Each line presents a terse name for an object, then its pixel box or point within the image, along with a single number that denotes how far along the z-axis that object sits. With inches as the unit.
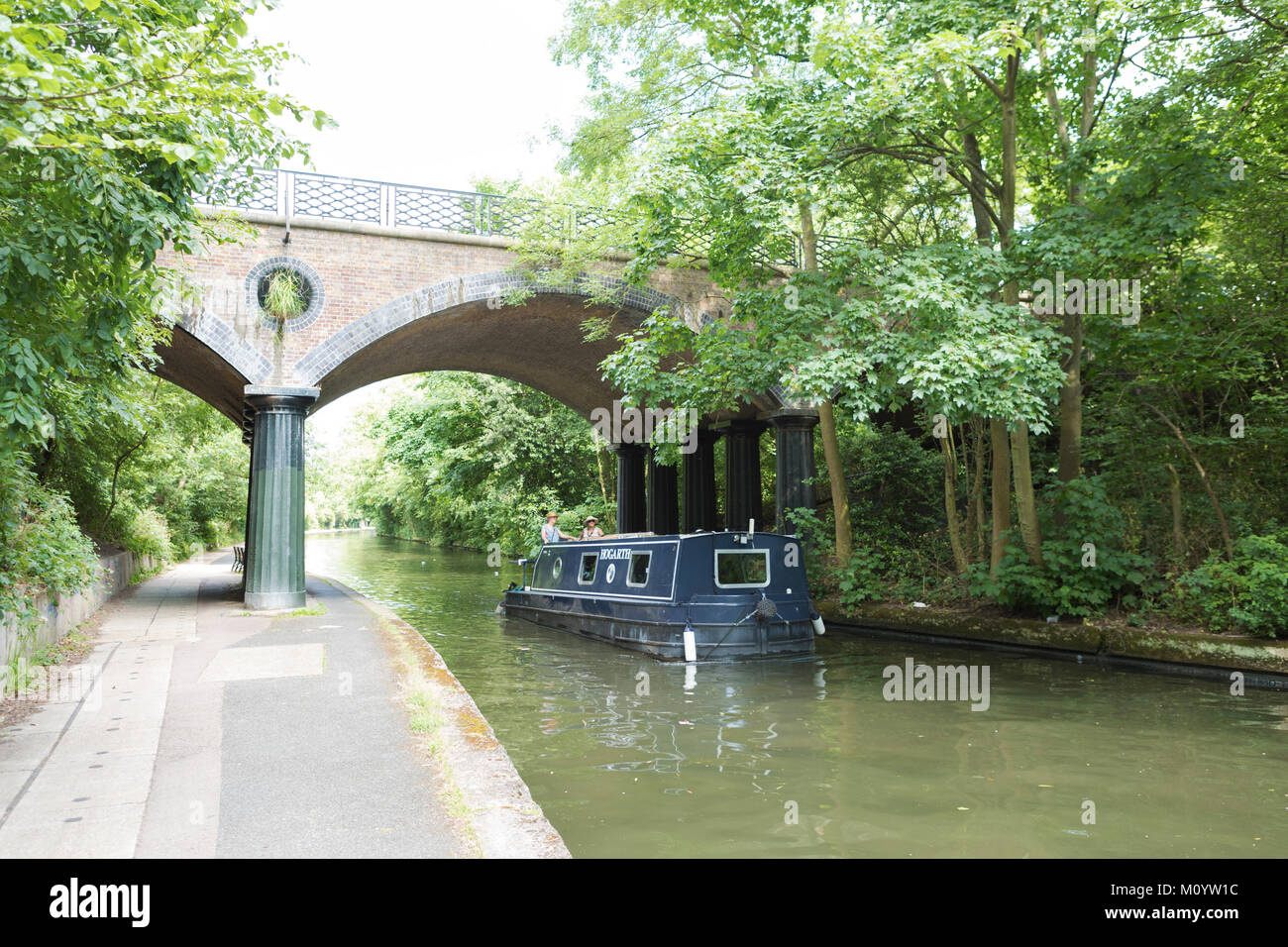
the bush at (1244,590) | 329.7
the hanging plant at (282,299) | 484.4
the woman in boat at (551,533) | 590.9
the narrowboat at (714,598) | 408.5
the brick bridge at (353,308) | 478.0
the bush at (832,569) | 518.6
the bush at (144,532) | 685.3
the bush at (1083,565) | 402.3
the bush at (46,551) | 272.7
